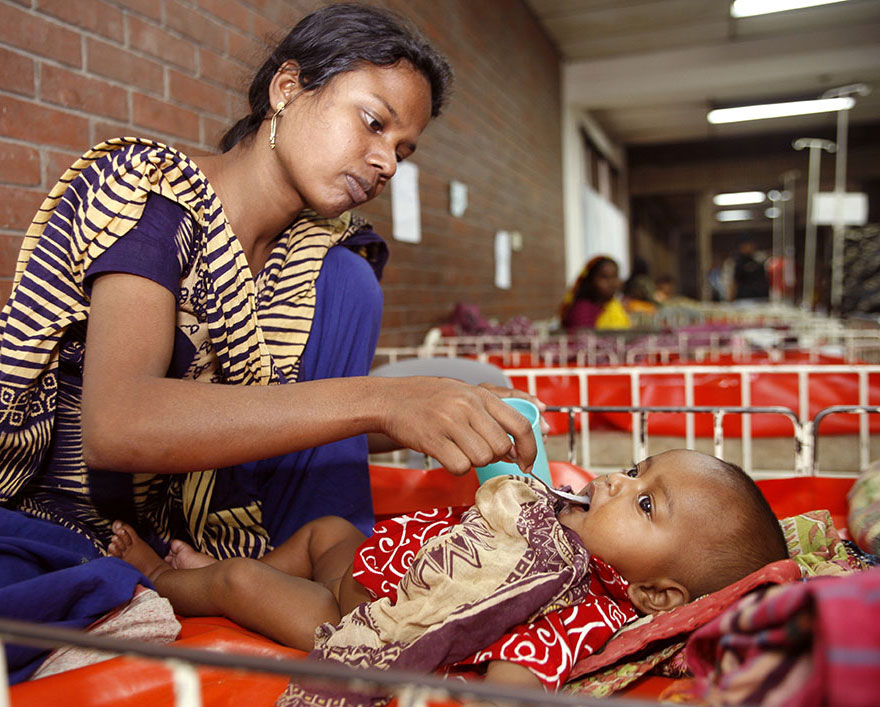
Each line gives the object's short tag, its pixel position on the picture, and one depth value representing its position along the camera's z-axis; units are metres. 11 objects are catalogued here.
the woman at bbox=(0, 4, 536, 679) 0.91
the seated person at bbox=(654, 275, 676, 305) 13.39
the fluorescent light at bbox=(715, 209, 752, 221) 22.83
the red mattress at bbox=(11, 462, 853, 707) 0.84
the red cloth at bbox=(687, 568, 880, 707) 0.44
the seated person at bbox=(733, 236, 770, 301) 14.41
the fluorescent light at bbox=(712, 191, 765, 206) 18.25
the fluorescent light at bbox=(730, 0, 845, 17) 6.66
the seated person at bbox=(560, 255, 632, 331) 5.35
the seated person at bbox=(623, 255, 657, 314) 8.38
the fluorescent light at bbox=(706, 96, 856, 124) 9.95
